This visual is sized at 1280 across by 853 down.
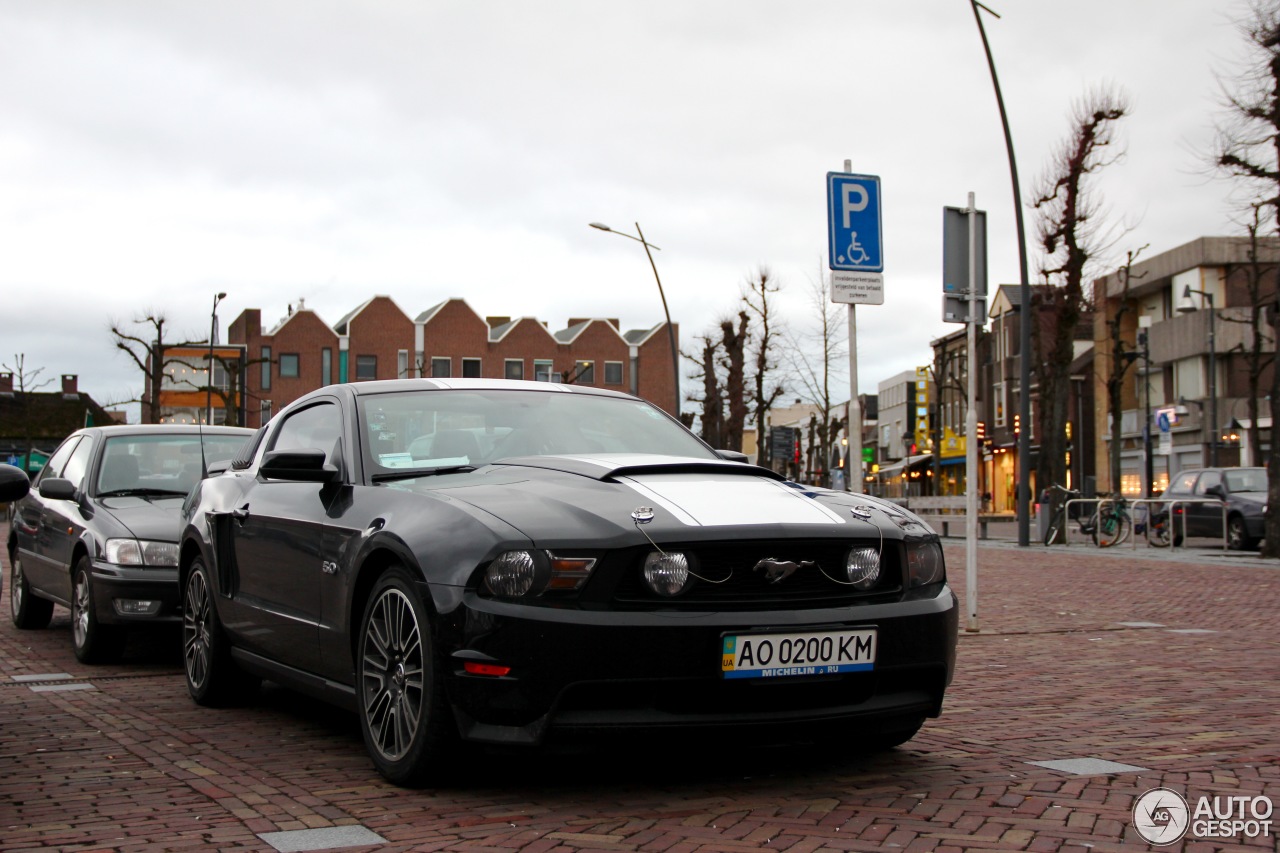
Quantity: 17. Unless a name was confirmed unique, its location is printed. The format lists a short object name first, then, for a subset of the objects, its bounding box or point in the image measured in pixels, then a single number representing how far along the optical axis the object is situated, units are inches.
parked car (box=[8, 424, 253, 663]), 321.7
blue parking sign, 399.9
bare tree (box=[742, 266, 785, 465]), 2183.8
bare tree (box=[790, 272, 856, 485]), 1936.5
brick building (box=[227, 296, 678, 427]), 3363.7
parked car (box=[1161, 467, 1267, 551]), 960.3
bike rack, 970.7
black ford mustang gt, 162.6
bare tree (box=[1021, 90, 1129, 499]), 1168.8
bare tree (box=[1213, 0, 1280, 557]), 826.2
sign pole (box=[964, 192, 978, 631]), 383.9
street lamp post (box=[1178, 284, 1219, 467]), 1688.0
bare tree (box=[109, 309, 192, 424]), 2166.6
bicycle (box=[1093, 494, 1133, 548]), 1023.6
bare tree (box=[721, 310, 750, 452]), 2194.9
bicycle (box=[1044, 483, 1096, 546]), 1087.0
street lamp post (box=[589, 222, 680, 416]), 1530.5
